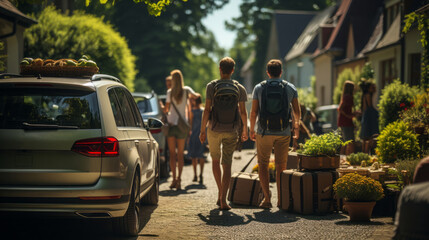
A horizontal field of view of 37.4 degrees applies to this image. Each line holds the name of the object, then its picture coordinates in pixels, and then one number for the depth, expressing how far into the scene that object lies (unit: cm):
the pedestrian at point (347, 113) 1370
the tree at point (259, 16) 5375
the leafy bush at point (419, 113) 1194
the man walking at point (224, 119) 883
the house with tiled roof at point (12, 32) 1493
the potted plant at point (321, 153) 860
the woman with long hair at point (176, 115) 1131
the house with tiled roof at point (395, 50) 2102
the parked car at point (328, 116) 2301
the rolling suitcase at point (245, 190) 920
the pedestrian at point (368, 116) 1462
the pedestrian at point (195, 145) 1256
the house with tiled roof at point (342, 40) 3234
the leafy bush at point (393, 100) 1606
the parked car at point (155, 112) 1312
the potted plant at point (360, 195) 772
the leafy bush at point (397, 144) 1062
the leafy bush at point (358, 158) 1092
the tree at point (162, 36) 4056
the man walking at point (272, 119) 875
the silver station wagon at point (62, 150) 591
